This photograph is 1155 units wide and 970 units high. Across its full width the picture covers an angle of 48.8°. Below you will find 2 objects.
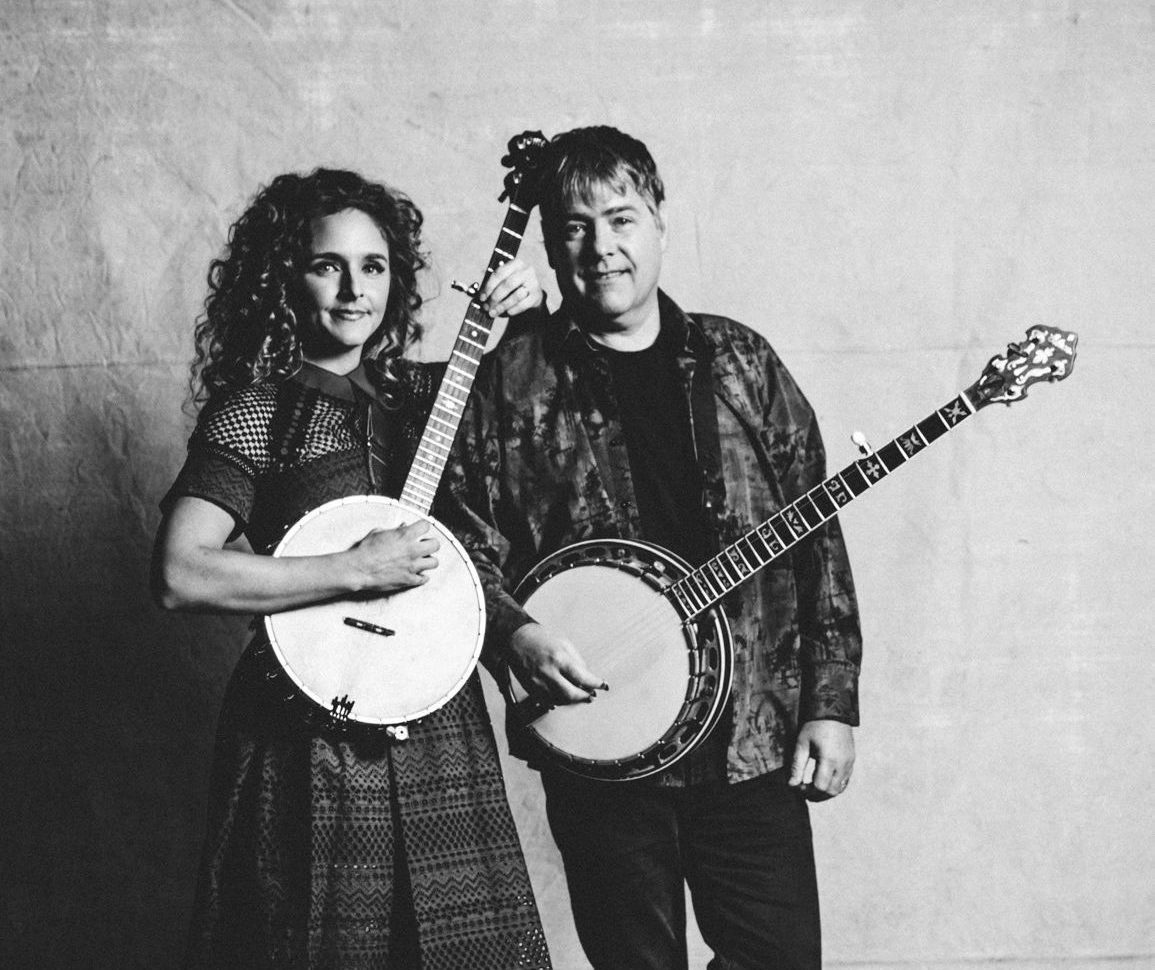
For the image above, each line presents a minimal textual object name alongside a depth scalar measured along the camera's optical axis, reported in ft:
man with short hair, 7.12
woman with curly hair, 6.49
